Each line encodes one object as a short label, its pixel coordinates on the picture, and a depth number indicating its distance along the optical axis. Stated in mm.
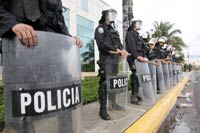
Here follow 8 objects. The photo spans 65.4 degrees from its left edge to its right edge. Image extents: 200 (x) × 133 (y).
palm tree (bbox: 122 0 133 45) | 5264
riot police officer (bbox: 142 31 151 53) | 3886
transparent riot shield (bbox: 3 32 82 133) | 820
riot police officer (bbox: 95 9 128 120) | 2181
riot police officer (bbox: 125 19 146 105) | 2862
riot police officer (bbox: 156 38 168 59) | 4909
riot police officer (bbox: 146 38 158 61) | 3953
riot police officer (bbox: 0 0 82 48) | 819
